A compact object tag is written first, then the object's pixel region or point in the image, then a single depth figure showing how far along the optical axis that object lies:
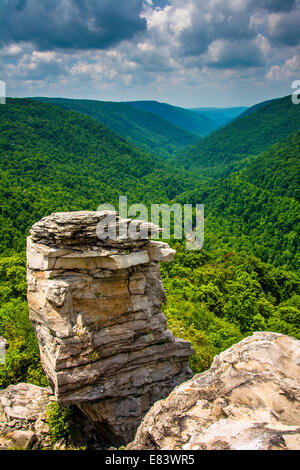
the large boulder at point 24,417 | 15.93
